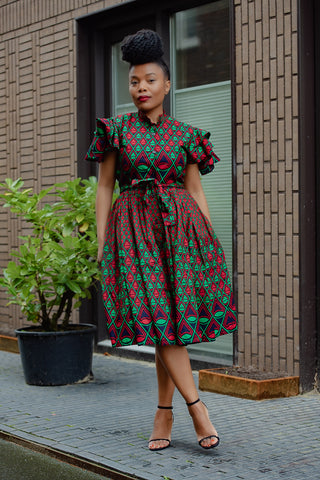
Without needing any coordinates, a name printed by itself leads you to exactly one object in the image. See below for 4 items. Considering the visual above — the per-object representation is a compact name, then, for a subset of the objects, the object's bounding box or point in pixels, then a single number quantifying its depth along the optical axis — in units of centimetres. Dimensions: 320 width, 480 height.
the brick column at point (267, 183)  563
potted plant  610
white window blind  654
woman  405
